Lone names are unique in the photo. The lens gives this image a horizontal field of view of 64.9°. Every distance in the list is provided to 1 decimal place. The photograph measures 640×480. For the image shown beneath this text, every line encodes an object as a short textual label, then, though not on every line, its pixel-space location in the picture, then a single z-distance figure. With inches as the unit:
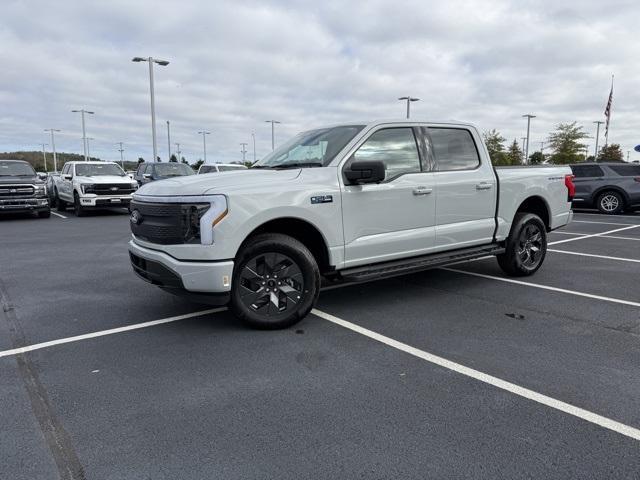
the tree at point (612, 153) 2069.4
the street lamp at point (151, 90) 1045.1
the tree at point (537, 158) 2348.2
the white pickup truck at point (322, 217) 167.8
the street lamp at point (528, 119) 2109.7
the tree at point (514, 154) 2216.5
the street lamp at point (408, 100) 1615.4
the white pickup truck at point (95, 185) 636.7
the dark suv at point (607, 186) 632.4
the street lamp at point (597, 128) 2511.0
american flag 1407.7
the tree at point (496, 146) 2036.2
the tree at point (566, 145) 1790.1
